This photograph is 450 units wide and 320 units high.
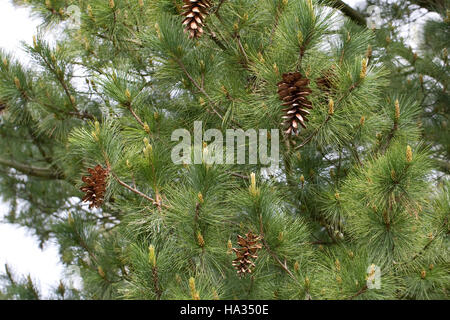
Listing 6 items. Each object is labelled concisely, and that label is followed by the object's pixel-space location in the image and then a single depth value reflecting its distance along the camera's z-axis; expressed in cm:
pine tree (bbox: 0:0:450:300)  265
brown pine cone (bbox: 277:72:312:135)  267
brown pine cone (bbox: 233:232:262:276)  262
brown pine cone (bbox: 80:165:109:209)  267
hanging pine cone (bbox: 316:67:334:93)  277
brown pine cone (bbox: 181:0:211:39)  271
